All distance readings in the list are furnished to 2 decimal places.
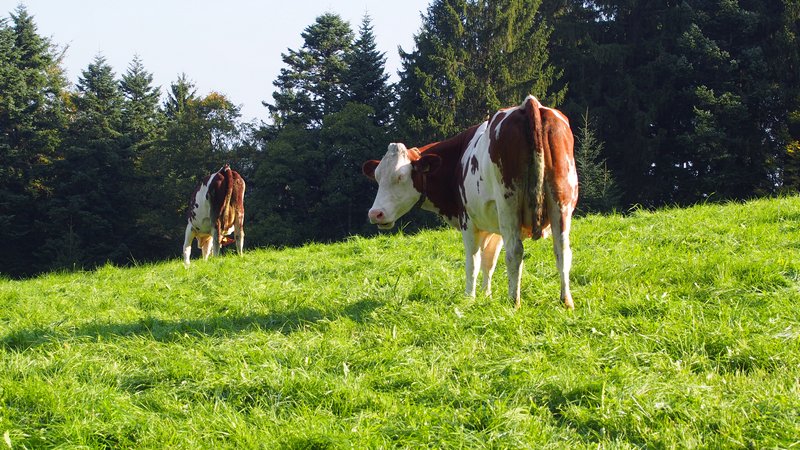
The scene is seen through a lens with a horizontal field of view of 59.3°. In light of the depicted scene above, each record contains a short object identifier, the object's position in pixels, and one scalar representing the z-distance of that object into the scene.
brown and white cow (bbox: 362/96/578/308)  6.38
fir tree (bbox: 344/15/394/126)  46.50
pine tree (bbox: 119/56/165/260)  46.47
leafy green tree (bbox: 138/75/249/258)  45.84
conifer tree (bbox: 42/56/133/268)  43.59
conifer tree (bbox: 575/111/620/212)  24.78
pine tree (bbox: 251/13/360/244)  41.97
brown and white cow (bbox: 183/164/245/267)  16.92
